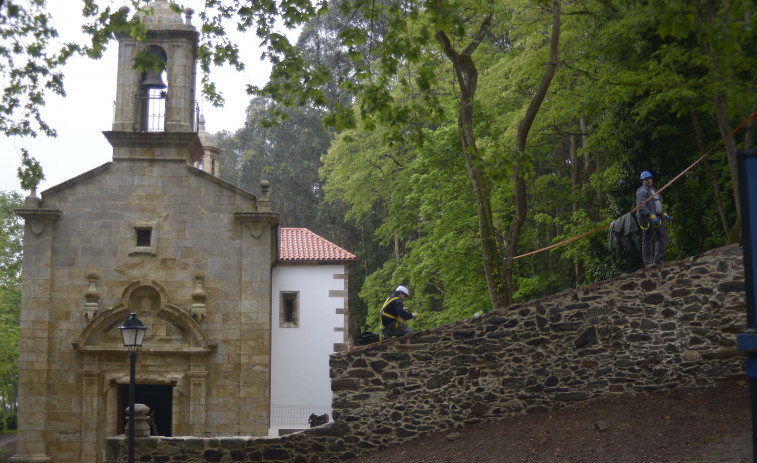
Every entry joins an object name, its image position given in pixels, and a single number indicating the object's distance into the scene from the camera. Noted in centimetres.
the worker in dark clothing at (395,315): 1317
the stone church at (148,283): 1780
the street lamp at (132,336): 1226
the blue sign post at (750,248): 629
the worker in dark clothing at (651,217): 1228
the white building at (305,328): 2141
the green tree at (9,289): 3506
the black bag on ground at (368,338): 1364
